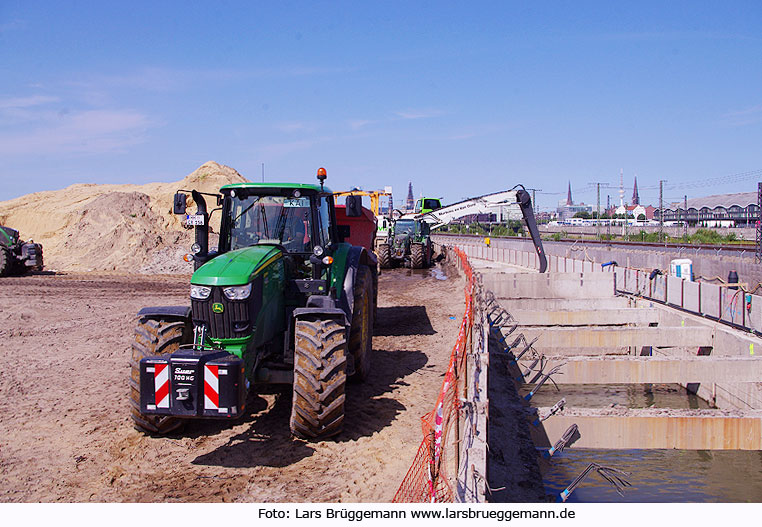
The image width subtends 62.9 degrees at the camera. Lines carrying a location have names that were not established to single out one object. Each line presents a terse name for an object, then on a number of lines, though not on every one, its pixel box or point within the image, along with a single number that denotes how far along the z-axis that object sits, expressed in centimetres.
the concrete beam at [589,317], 1345
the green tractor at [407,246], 2770
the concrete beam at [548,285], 1734
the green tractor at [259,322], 551
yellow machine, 2212
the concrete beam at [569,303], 1509
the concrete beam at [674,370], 879
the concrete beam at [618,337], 1104
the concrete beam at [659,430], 651
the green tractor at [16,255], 2400
